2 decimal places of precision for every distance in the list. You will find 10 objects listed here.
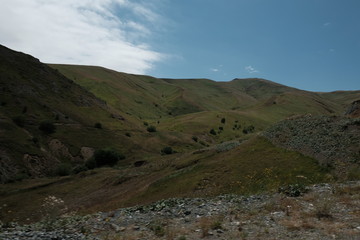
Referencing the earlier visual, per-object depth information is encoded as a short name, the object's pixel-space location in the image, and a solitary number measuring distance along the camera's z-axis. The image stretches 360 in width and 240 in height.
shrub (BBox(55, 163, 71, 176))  60.44
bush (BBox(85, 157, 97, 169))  66.06
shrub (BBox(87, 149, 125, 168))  67.69
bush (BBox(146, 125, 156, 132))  108.09
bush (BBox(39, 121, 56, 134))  74.31
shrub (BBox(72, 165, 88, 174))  62.37
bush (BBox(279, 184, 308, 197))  18.19
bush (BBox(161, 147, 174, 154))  82.57
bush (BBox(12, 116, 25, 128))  71.99
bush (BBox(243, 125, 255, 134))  127.72
